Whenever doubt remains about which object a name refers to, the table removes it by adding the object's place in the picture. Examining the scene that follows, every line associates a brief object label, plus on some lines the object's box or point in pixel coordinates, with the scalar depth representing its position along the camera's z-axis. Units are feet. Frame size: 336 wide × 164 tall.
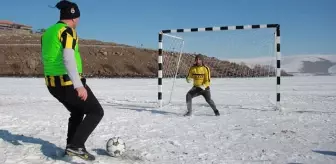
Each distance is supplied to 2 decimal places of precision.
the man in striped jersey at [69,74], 13.73
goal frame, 34.21
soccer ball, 16.38
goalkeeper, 29.60
